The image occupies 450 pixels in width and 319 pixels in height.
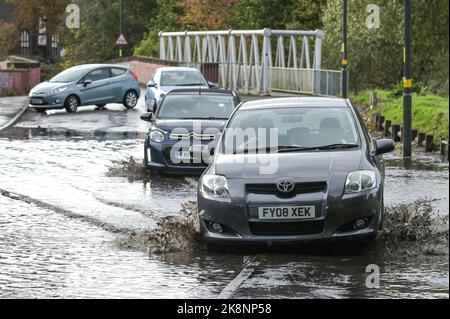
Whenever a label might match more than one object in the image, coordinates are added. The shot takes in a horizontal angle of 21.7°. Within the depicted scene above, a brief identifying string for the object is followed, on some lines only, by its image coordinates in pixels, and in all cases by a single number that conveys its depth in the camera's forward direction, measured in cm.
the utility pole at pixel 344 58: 3822
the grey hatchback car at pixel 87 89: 3569
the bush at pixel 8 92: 4497
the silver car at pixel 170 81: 3378
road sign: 6369
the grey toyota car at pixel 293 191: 1069
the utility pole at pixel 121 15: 7061
